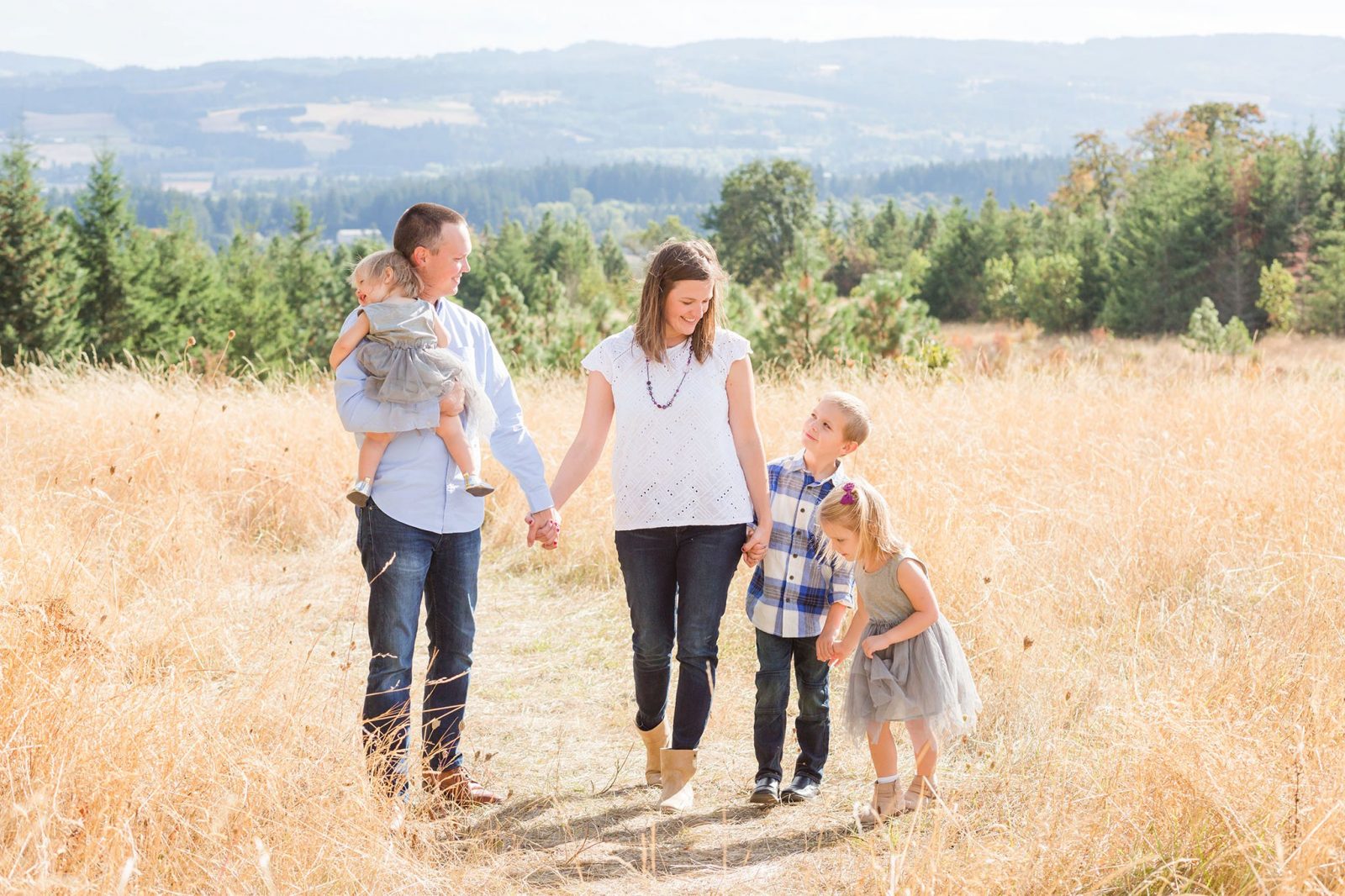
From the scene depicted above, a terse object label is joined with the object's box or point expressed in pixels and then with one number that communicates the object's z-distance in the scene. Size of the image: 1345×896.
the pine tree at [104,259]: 31.81
